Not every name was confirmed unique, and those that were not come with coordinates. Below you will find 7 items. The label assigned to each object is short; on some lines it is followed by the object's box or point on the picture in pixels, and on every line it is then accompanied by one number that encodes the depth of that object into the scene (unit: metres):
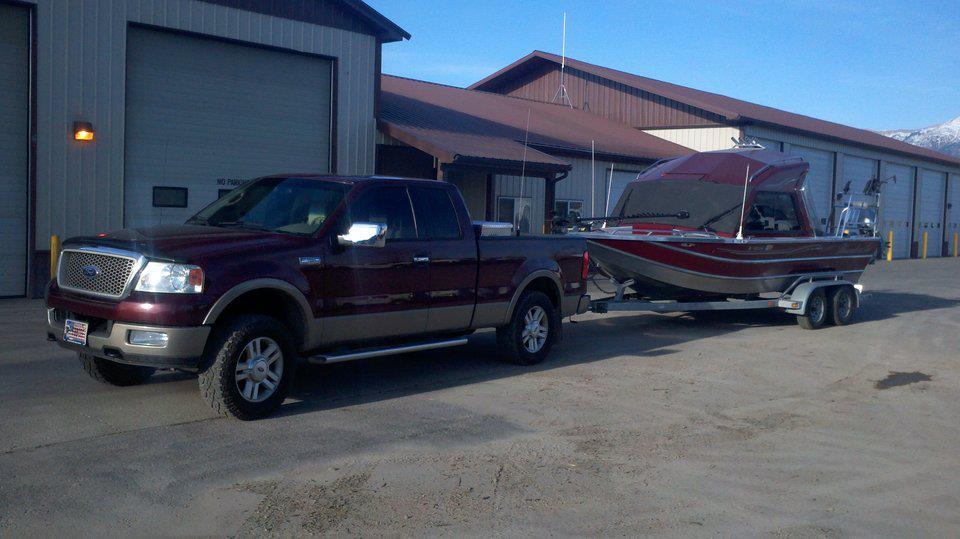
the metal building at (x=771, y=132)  31.20
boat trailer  12.65
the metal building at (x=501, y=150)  19.17
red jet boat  12.55
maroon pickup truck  6.72
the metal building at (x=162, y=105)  14.48
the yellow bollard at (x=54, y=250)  14.26
